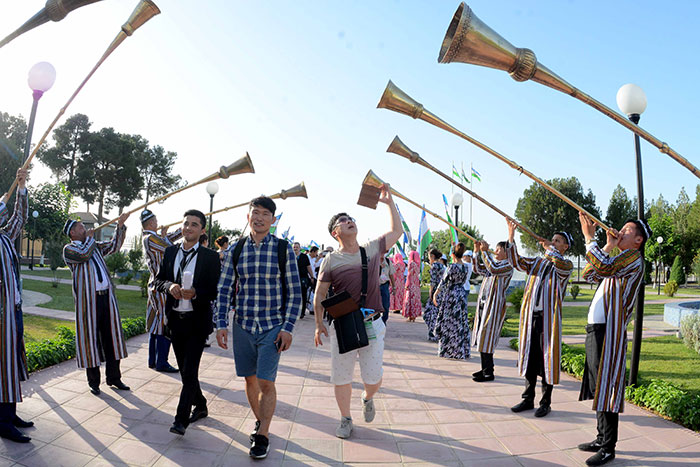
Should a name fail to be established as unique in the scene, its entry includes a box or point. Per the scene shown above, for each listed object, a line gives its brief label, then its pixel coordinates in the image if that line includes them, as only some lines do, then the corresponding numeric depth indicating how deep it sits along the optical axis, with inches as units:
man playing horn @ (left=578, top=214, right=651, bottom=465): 147.0
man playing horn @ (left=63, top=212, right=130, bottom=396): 196.7
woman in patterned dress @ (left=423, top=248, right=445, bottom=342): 388.8
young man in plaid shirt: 140.7
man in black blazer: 150.5
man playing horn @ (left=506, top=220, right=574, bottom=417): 192.1
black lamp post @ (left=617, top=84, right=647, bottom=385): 221.6
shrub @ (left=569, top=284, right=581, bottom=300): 882.1
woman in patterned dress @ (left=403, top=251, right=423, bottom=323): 542.9
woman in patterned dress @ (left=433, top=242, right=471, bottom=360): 305.1
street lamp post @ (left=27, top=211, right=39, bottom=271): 1274.2
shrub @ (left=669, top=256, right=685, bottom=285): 1253.2
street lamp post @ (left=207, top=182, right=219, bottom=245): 532.4
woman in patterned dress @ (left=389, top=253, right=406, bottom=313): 594.2
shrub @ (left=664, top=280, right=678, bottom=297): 987.7
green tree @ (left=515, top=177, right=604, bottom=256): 1788.9
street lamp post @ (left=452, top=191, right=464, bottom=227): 531.2
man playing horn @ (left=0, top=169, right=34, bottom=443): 146.6
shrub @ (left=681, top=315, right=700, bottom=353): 333.7
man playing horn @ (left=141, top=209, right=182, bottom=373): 238.5
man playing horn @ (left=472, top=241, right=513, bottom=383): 233.6
